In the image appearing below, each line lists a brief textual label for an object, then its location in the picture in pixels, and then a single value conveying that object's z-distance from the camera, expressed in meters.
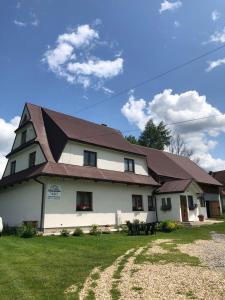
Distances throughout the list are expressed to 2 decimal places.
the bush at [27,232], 12.88
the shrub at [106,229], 15.47
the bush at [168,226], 16.20
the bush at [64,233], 13.61
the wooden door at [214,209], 25.32
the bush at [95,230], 14.81
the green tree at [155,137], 45.27
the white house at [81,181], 14.54
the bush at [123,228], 16.30
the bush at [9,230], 14.15
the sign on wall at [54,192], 14.24
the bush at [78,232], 13.96
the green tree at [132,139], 40.51
